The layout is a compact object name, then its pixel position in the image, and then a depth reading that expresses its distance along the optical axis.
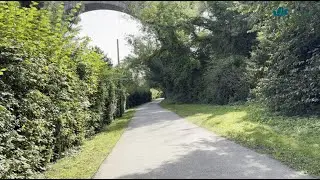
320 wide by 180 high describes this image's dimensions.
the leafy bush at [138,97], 30.49
